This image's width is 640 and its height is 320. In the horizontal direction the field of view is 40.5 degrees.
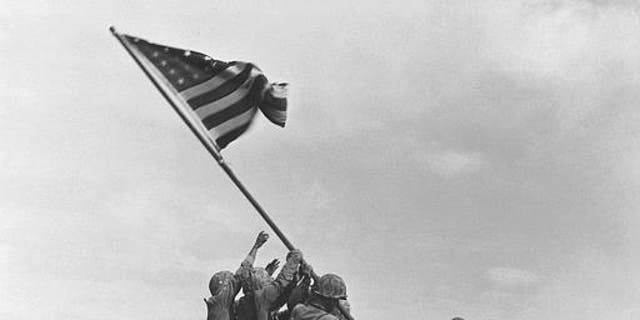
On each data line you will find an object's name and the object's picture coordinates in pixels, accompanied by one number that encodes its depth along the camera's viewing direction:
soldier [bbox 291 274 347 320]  13.86
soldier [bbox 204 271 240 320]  15.77
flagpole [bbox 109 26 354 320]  13.45
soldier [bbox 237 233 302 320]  15.42
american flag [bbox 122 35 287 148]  13.62
